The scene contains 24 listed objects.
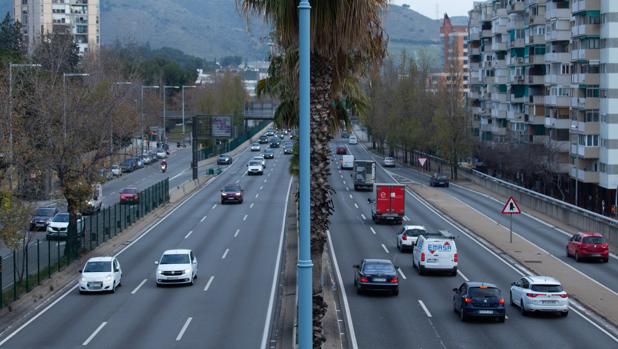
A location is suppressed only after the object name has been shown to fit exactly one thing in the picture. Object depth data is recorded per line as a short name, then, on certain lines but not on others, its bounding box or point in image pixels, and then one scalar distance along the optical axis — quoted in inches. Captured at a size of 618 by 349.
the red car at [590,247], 1700.3
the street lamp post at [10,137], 1319.8
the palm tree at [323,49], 711.6
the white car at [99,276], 1384.1
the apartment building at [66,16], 6333.7
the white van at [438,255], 1510.8
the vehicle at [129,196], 2294.5
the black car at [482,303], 1150.3
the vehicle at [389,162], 4419.3
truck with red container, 2215.8
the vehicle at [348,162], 4069.9
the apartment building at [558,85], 2832.2
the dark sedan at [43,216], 2119.8
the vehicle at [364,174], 3161.9
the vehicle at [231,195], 2743.6
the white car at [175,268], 1434.5
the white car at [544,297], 1185.4
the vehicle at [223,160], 4409.5
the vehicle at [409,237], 1784.0
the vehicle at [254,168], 3782.0
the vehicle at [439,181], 3499.0
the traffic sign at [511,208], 1829.5
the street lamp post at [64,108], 1718.1
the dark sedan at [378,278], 1332.4
